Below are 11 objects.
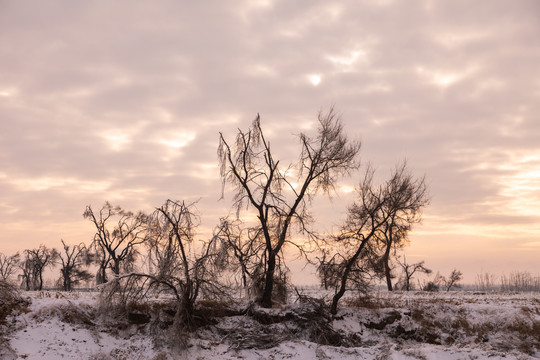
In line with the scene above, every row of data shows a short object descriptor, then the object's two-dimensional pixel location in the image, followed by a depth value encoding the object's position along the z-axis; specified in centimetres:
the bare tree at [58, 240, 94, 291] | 6078
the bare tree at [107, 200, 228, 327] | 2178
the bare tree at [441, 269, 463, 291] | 6756
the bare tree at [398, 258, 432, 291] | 6303
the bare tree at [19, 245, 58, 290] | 6688
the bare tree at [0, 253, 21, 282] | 7712
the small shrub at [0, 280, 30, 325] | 1937
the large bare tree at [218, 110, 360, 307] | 2494
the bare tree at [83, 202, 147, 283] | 4828
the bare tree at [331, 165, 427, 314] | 2600
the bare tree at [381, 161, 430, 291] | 2697
